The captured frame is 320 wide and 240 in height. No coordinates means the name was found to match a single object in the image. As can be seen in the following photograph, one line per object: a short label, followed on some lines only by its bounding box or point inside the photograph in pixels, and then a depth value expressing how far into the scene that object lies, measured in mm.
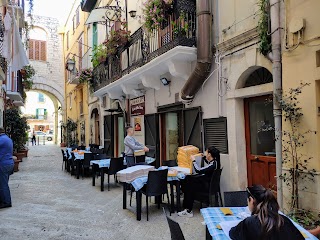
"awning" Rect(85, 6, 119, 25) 12625
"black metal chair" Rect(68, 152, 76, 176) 10966
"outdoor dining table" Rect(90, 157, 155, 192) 8297
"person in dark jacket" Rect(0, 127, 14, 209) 6645
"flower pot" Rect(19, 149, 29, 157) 17984
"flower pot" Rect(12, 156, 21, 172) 12313
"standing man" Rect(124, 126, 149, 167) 8203
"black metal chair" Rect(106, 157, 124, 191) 8258
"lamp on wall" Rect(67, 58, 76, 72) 16906
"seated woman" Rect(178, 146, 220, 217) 5659
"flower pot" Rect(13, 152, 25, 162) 15457
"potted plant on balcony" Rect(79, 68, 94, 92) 15570
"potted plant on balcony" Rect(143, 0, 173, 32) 7712
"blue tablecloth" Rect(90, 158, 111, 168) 8344
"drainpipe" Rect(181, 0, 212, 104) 6762
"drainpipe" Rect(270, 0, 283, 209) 4863
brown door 5738
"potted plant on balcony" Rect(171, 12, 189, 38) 7113
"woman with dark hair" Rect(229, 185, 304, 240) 2180
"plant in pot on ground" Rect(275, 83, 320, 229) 4379
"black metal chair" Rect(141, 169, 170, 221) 5641
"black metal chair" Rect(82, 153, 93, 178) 10000
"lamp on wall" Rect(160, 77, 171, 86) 8945
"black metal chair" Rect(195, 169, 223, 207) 5511
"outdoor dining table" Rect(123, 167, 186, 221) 5555
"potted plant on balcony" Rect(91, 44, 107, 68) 12492
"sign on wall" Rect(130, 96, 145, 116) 10922
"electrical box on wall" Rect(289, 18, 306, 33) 4391
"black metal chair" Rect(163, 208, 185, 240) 2604
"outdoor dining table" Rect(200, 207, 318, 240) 2707
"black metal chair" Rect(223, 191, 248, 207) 3640
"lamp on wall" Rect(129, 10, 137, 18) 10906
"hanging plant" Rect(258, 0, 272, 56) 5223
